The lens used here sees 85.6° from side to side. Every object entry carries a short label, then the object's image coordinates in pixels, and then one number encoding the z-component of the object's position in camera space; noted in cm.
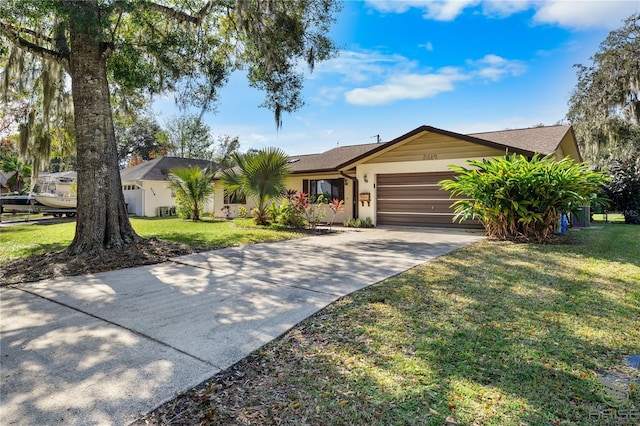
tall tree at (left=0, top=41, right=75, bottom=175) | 939
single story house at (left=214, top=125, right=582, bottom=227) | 1147
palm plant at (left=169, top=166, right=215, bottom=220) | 1543
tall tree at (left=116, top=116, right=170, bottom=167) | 3756
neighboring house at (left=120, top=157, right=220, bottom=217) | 2009
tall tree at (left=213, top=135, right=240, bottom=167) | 3712
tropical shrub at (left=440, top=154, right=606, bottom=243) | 794
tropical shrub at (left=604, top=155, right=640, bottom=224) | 1516
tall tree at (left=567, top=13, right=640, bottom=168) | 1747
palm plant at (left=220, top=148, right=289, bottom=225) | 1180
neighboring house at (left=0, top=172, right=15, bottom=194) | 3368
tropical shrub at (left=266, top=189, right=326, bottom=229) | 1208
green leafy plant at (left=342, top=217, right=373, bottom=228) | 1326
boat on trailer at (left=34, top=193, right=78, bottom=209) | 1841
